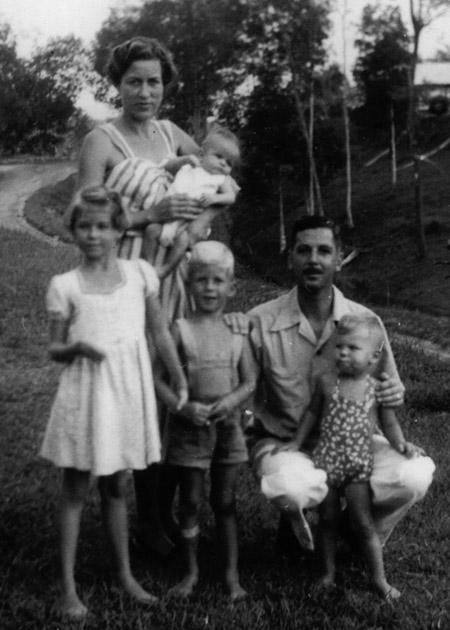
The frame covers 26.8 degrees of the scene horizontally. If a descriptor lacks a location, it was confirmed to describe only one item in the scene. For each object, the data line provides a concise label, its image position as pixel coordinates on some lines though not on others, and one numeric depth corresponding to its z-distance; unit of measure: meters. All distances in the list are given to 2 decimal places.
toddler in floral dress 4.07
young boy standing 3.97
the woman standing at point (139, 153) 4.16
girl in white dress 3.74
